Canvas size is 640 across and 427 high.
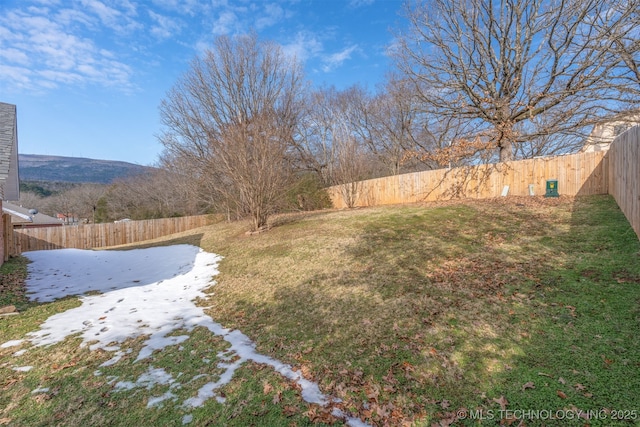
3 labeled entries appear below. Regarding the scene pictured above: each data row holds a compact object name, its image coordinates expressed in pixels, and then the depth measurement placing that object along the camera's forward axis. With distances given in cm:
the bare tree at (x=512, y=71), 1170
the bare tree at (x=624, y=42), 1068
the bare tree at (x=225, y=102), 1883
